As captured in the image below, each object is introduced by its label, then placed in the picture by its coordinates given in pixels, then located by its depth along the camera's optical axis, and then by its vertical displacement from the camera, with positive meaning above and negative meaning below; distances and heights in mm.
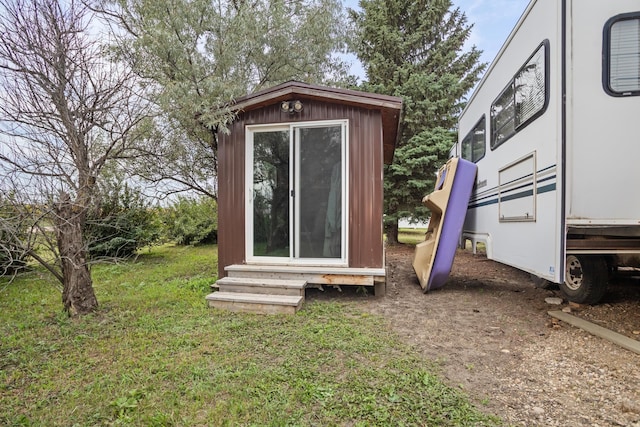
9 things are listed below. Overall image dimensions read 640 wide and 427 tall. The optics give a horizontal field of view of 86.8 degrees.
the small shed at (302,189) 4414 +275
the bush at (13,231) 2605 -168
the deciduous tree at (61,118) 3057 +910
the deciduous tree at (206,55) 4672 +2670
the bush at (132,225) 7242 -386
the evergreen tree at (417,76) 9734 +4096
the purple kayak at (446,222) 4527 -193
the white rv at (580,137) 2811 +610
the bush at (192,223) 10352 -433
